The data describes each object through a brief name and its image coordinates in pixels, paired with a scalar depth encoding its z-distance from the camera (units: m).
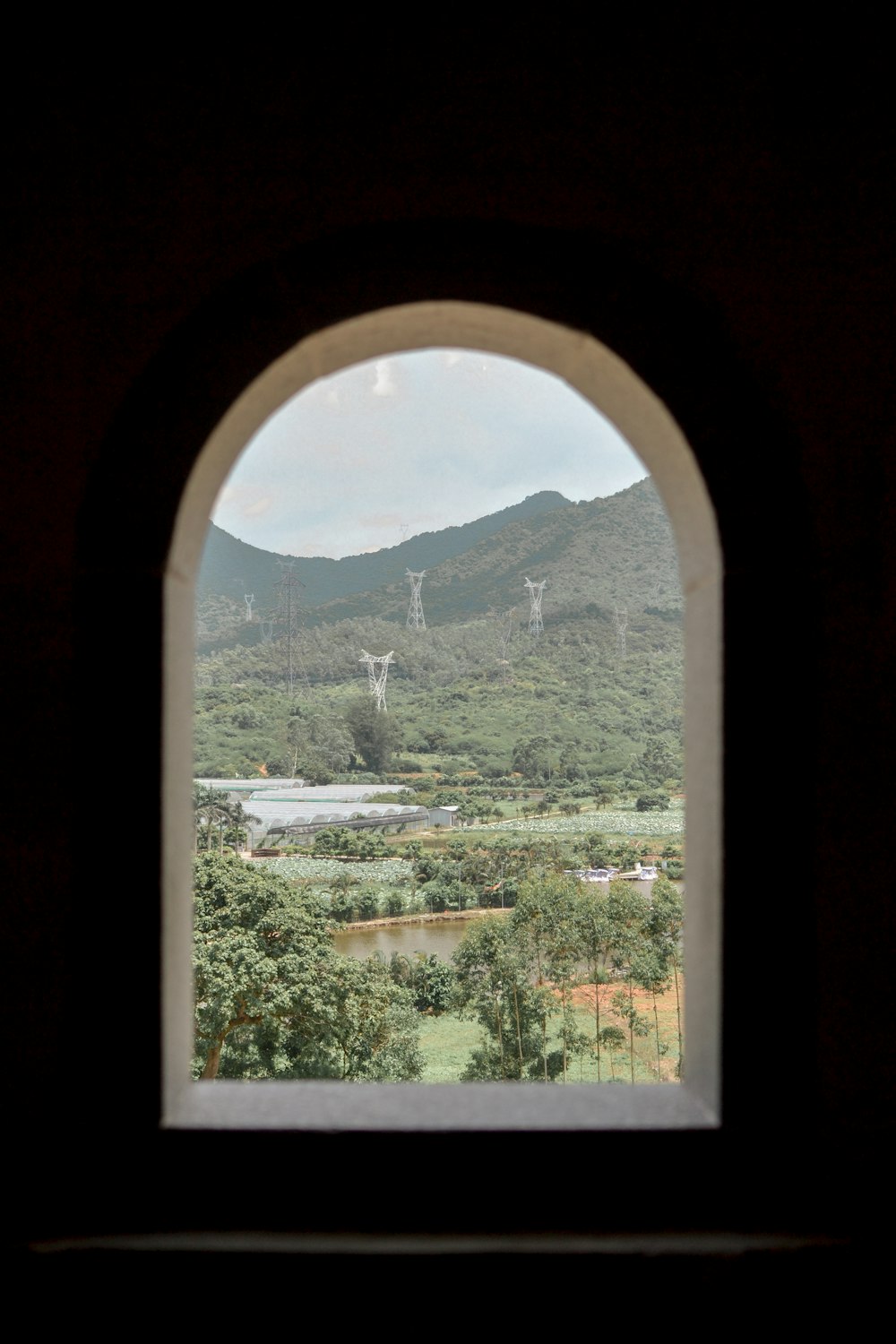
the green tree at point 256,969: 27.08
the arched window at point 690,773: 2.05
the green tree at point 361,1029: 29.45
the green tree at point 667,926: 40.09
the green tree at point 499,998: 35.50
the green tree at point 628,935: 37.75
